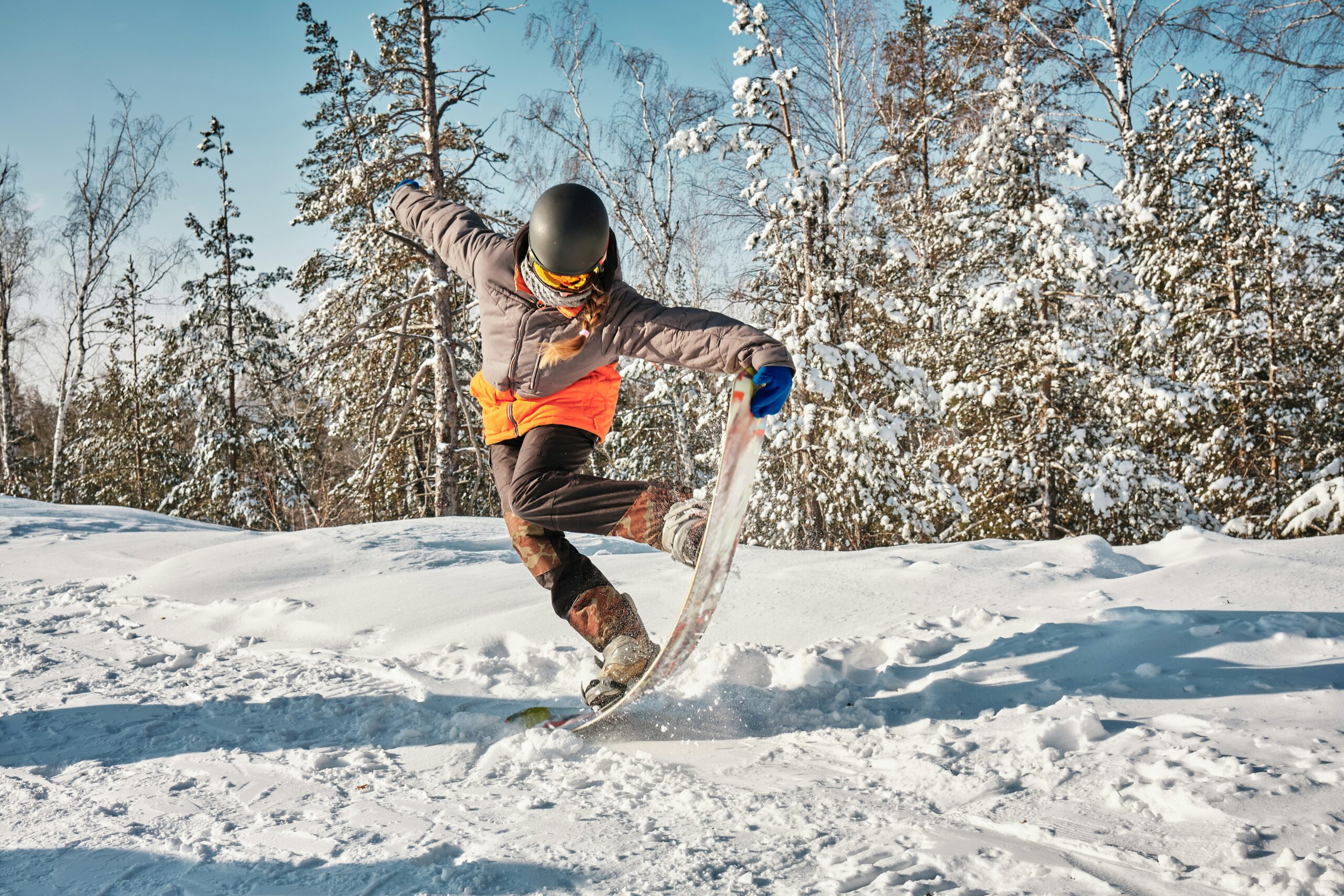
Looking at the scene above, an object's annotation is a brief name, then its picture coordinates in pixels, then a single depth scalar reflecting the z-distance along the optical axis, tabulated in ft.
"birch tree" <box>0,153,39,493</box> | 60.49
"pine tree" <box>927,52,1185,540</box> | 31.78
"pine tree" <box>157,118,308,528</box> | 57.57
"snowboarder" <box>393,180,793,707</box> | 8.10
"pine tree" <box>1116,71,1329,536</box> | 36.50
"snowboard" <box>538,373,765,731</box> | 8.08
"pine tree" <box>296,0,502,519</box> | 33.47
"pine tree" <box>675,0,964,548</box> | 30.04
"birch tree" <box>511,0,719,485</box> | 43.14
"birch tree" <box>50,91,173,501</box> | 61.67
